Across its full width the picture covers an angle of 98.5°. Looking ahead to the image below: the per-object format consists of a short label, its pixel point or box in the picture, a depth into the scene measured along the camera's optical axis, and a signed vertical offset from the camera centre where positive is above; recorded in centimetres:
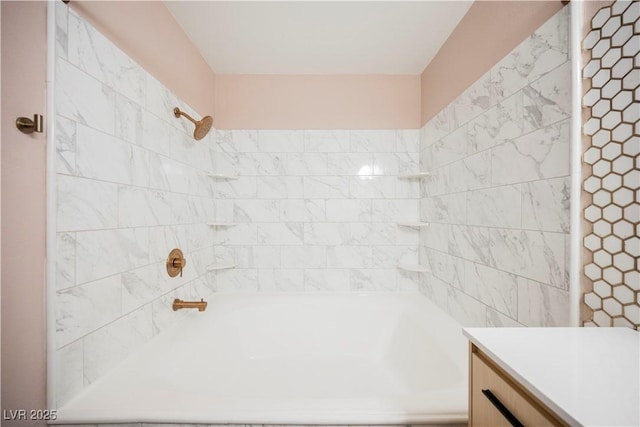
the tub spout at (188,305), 155 -52
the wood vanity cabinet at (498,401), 50 -38
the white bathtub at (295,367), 87 -71
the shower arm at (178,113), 156 +57
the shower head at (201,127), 167 +52
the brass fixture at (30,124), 79 +25
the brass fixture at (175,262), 151 -28
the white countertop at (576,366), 43 -30
